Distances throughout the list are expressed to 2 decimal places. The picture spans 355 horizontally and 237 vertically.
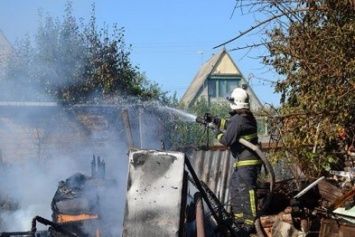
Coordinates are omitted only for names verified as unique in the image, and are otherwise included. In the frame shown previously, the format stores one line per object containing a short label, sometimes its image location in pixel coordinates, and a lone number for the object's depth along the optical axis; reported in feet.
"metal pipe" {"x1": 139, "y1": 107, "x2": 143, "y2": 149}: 35.80
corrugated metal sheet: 30.15
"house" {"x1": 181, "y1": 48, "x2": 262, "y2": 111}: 106.42
